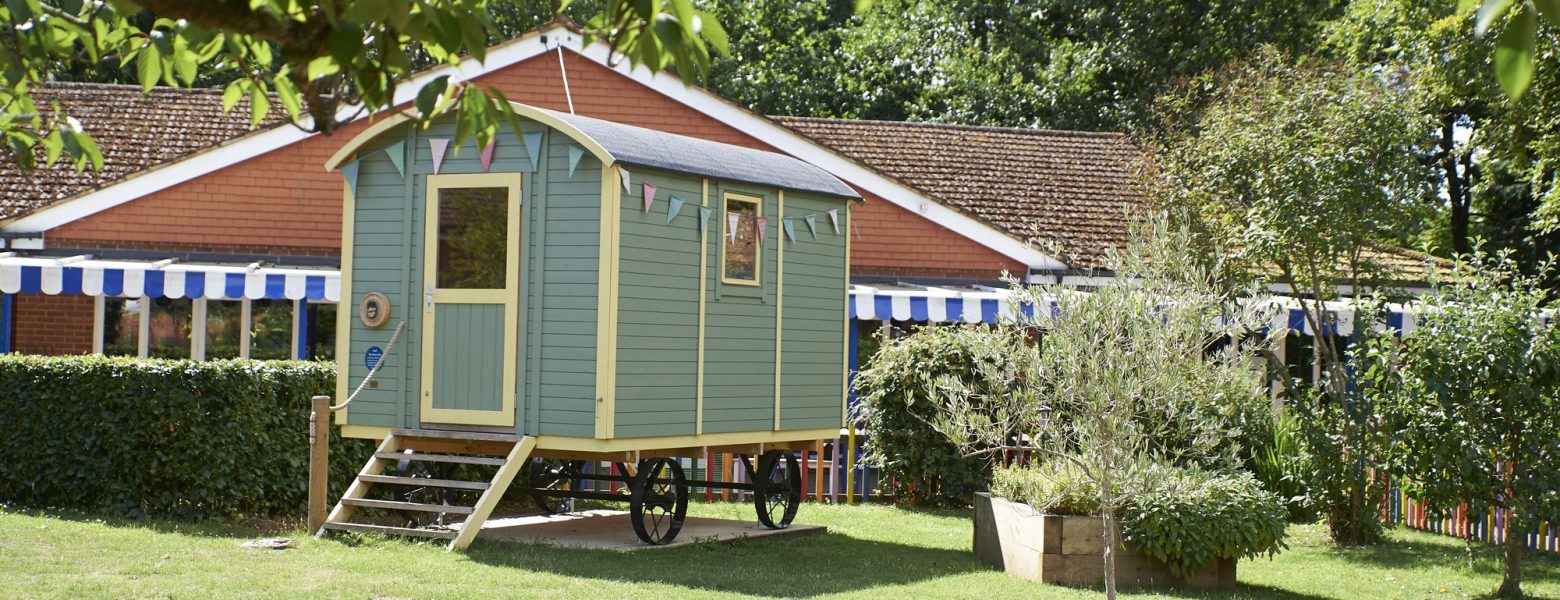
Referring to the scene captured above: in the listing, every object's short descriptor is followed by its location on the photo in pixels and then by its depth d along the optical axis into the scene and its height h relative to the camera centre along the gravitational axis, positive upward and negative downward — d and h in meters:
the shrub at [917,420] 15.30 -0.95
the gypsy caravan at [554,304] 11.17 +0.09
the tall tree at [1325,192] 13.12 +1.25
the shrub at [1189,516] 10.06 -1.19
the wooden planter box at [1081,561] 10.25 -1.52
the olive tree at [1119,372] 8.55 -0.23
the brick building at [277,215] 18.86 +1.28
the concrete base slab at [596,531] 11.80 -1.72
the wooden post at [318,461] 11.18 -1.09
